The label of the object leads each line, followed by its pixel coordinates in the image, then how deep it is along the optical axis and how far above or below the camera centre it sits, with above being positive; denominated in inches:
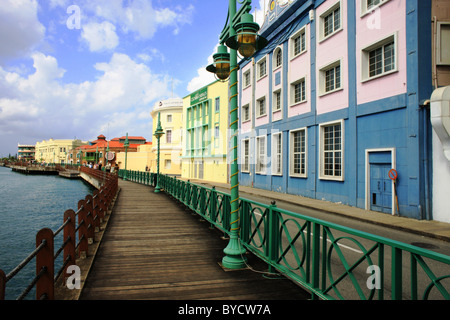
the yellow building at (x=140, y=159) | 2204.7 +31.3
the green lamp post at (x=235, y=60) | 196.2 +74.5
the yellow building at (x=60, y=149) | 4621.1 +221.1
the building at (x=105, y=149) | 3063.5 +158.7
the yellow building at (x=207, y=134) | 1270.9 +140.5
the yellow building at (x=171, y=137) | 1967.3 +172.6
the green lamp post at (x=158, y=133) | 799.4 +79.8
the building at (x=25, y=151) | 6476.4 +253.1
